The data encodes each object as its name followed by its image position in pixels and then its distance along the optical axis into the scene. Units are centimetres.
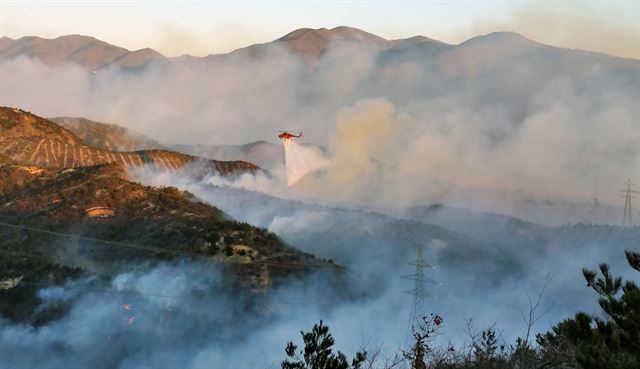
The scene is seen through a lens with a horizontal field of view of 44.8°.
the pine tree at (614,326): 3397
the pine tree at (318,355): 3956
